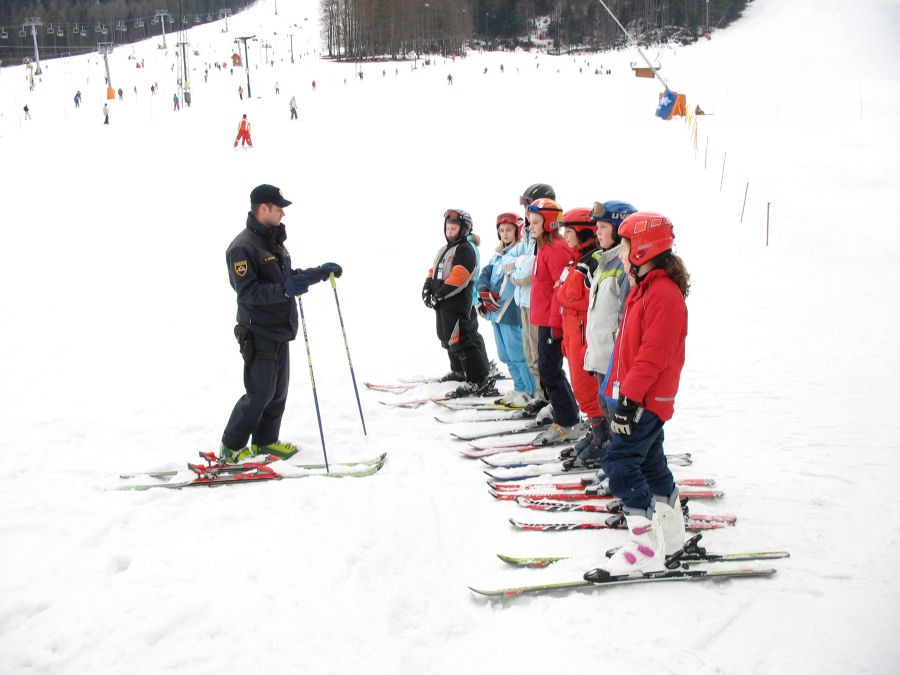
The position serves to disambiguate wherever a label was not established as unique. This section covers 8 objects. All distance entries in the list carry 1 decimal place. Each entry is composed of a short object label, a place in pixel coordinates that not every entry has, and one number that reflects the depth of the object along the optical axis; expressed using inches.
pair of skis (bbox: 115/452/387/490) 177.6
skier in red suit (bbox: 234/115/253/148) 966.4
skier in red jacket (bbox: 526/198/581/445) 194.1
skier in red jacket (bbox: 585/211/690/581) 127.0
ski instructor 178.4
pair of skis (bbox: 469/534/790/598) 128.3
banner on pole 1171.9
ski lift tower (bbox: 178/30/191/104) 1455.5
